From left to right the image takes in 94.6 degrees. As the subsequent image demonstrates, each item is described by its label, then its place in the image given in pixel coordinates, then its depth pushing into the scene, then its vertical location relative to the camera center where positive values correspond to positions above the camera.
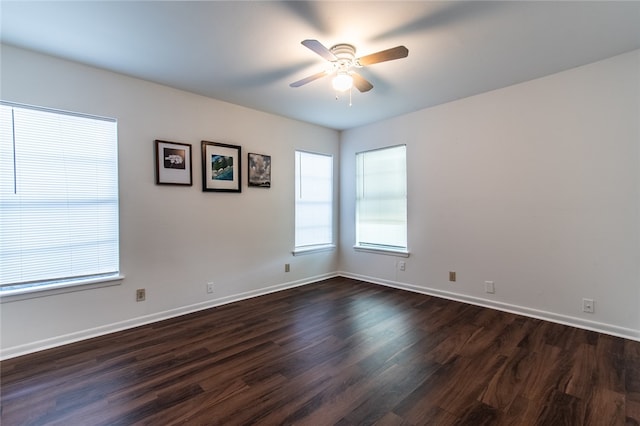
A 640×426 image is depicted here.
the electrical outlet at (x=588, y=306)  2.82 -0.97
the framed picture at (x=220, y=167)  3.51 +0.49
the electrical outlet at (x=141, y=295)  3.03 -0.90
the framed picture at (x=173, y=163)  3.15 +0.48
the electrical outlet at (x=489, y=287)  3.46 -0.96
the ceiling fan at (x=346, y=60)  2.03 +1.08
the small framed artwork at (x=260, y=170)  3.96 +0.50
